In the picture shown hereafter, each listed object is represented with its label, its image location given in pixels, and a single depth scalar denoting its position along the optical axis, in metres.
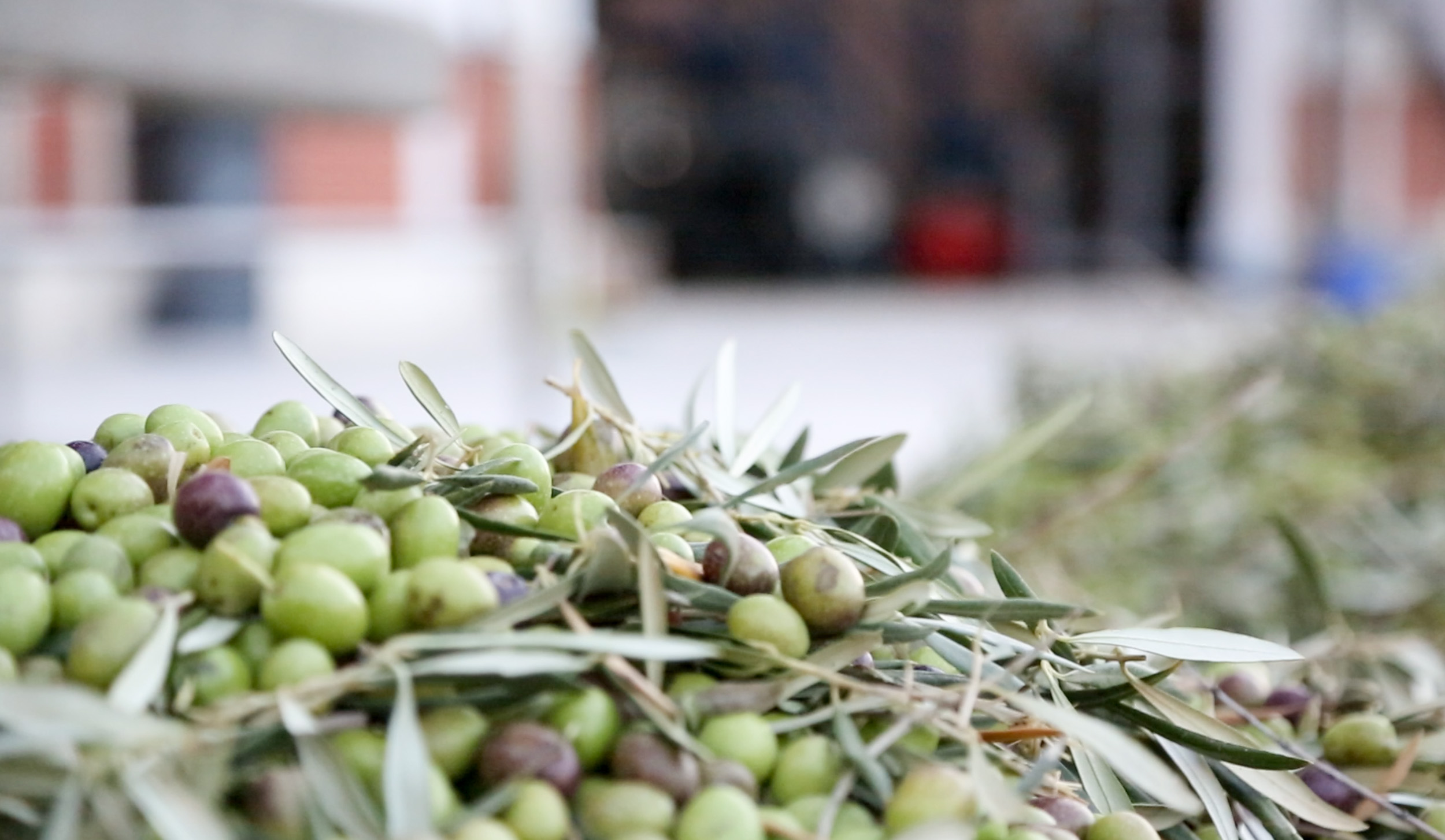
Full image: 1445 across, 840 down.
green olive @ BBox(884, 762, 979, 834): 0.70
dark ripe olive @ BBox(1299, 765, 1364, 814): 0.83
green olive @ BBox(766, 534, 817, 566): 0.78
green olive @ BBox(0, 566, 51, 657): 0.70
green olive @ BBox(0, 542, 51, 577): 0.72
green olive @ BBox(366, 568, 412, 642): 0.72
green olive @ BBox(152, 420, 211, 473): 0.78
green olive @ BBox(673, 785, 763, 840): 0.69
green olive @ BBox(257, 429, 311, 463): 0.80
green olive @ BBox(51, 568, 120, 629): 0.71
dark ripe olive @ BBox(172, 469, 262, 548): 0.73
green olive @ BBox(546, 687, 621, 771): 0.71
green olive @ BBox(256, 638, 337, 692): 0.69
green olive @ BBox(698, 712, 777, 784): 0.72
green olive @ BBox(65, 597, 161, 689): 0.70
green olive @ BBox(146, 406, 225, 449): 0.80
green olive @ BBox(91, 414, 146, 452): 0.81
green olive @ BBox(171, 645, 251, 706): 0.70
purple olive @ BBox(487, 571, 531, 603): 0.73
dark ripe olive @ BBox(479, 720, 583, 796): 0.69
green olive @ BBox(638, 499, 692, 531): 0.79
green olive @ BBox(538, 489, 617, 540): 0.77
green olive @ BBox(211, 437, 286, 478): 0.77
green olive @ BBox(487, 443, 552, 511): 0.79
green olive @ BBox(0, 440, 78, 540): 0.76
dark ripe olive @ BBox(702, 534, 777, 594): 0.75
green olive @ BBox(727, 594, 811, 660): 0.73
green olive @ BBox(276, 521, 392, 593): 0.71
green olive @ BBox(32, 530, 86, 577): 0.73
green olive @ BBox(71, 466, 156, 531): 0.76
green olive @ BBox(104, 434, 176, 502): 0.78
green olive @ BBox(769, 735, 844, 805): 0.72
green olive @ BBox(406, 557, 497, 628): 0.71
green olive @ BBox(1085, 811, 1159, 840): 0.74
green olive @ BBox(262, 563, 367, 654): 0.70
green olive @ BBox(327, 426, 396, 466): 0.79
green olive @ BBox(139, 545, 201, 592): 0.72
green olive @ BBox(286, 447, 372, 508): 0.76
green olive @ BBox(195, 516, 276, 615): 0.71
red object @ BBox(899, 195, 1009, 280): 15.62
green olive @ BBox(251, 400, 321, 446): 0.83
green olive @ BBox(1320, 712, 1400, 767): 0.86
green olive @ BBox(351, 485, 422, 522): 0.75
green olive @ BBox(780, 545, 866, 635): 0.75
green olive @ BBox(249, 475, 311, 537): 0.74
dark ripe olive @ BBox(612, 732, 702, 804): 0.70
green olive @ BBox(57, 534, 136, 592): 0.72
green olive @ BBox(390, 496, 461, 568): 0.74
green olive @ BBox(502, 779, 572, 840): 0.68
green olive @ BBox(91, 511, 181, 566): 0.74
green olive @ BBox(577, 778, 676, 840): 0.69
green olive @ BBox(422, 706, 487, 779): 0.70
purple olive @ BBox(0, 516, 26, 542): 0.74
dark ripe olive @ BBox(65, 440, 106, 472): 0.79
